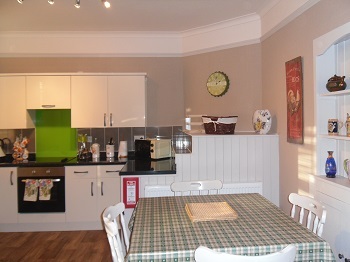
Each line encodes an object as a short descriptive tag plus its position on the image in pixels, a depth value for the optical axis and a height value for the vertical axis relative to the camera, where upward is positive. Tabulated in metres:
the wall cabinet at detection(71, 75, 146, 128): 4.12 +0.40
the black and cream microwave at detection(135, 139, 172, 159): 3.99 -0.22
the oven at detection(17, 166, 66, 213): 3.80 -0.69
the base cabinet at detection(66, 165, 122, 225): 3.89 -0.72
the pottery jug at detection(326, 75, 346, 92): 2.18 +0.32
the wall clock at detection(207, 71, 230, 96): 3.97 +0.60
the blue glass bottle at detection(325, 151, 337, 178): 2.31 -0.26
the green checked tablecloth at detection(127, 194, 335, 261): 1.49 -0.54
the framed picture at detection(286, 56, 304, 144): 2.76 +0.27
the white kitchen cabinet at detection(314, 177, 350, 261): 2.00 -0.55
